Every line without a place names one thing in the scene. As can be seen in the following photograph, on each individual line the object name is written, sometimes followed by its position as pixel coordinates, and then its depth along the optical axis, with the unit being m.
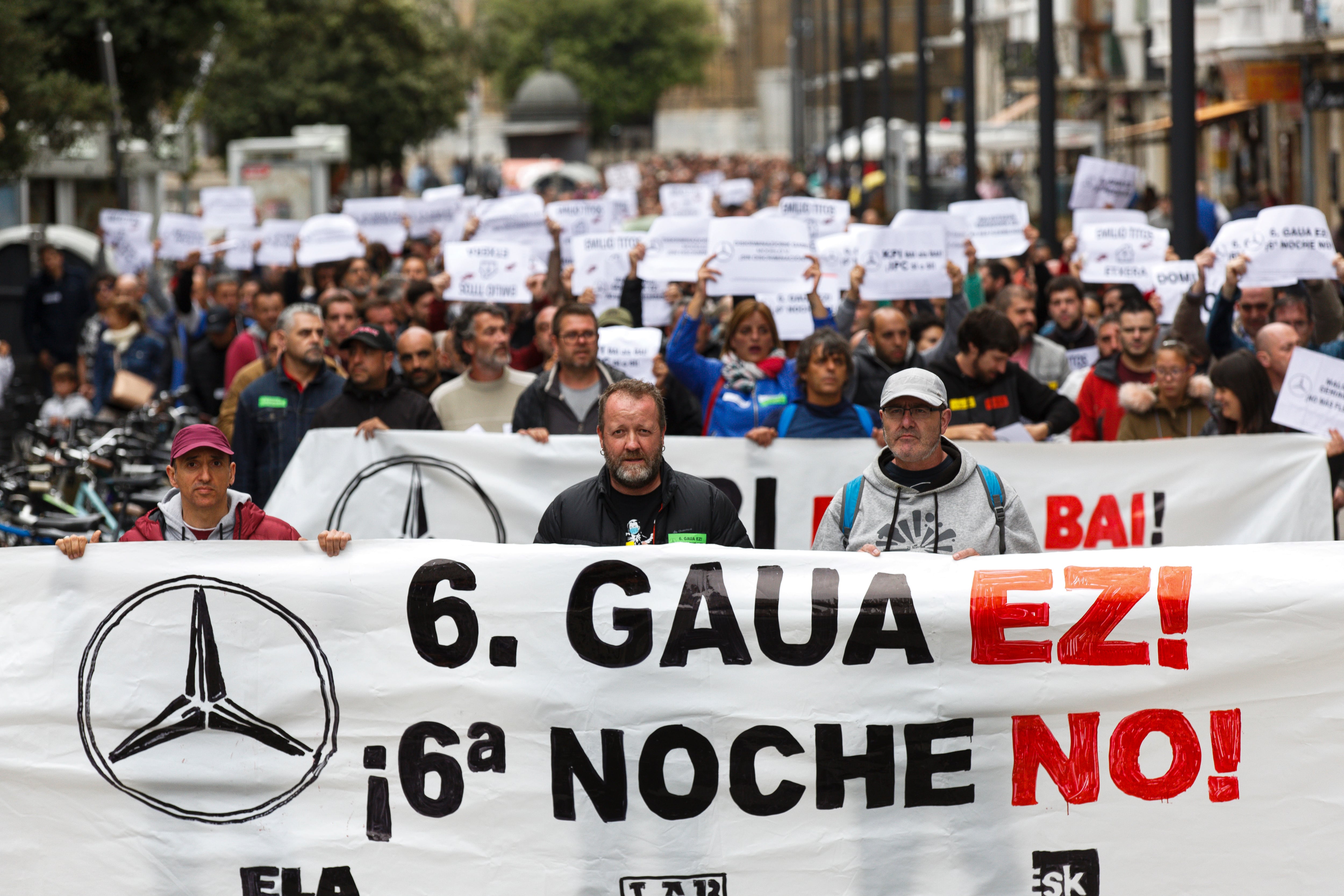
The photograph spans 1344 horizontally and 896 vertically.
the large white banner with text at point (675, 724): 10.05
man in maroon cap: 10.93
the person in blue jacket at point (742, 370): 16.48
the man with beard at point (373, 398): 15.87
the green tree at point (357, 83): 88.25
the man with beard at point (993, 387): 15.66
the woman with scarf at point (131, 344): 25.39
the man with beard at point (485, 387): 16.81
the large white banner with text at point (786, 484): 15.29
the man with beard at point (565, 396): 15.34
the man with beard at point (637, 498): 10.78
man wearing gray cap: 10.74
